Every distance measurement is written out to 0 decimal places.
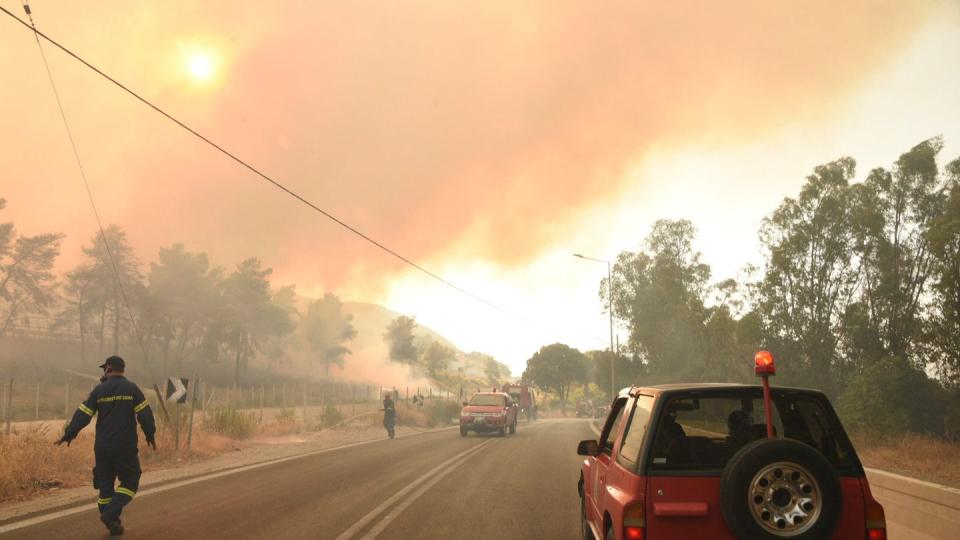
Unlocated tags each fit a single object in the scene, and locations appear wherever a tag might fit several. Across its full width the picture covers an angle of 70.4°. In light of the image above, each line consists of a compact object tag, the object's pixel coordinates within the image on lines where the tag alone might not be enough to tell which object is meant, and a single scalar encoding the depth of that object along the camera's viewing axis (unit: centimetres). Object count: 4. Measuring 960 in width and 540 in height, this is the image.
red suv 383
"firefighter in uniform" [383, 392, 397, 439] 2834
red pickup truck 2936
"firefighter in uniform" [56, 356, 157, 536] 794
